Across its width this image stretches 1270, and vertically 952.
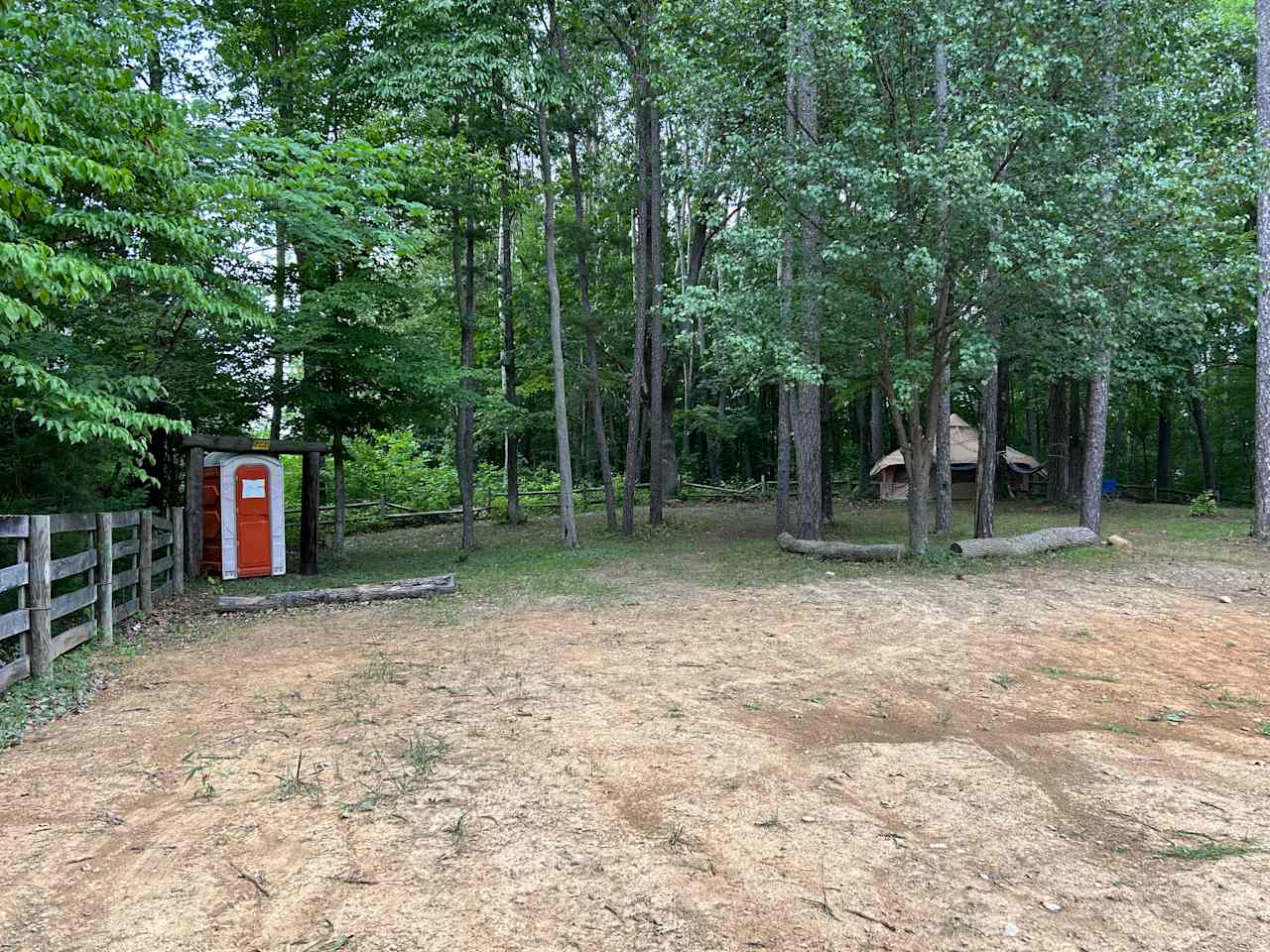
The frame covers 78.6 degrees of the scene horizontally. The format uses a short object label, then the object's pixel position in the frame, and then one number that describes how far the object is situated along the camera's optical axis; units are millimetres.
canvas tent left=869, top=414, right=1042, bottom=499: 23594
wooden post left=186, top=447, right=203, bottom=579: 9945
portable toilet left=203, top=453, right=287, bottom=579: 10195
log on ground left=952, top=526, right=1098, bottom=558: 10828
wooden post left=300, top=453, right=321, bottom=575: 11117
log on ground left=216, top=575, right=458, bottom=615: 7957
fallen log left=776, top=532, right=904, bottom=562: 10773
